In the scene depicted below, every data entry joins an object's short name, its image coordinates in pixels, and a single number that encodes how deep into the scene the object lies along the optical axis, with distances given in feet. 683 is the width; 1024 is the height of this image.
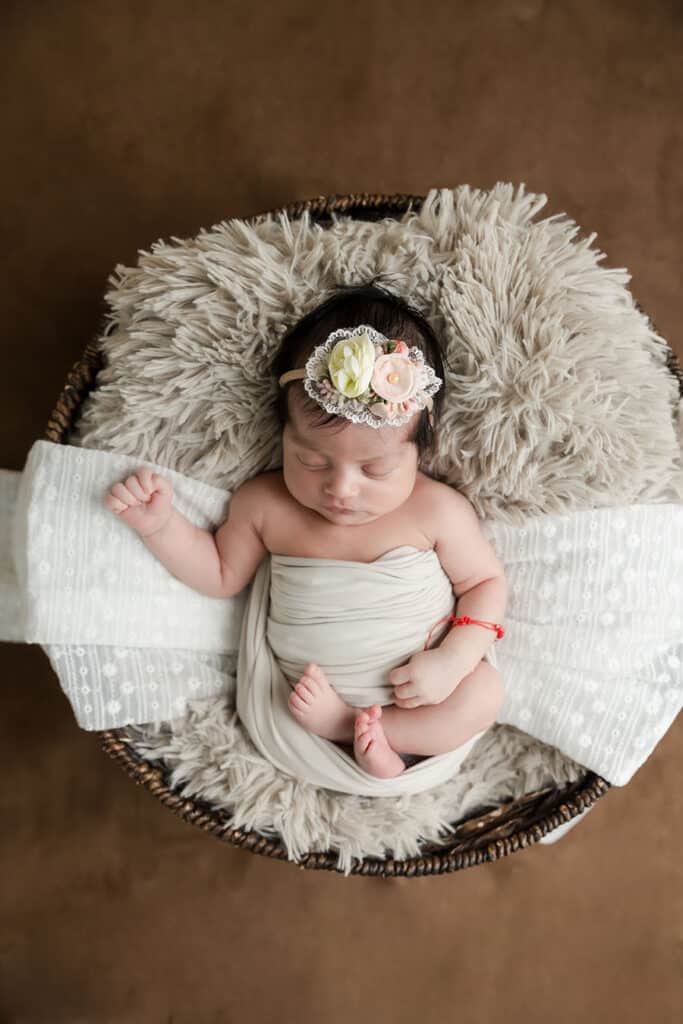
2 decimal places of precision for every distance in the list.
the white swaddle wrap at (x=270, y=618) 4.40
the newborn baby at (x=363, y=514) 3.82
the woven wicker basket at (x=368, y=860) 4.57
